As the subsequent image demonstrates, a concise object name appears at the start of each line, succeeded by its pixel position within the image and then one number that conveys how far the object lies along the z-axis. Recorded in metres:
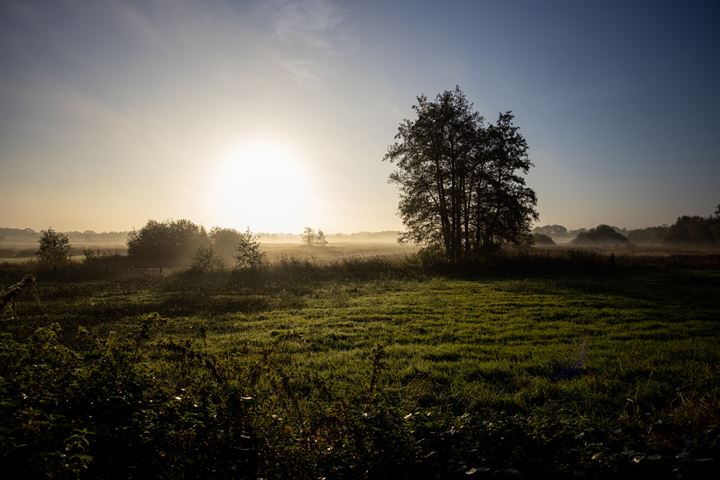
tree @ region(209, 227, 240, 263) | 64.19
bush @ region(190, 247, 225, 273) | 34.53
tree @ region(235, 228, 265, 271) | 35.48
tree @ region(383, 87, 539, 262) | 36.72
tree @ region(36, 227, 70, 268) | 40.53
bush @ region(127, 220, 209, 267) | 53.66
